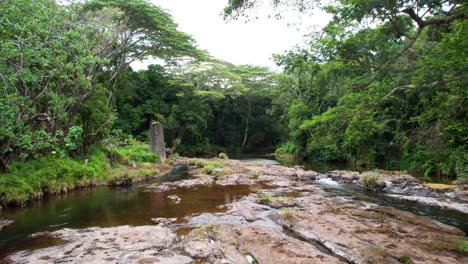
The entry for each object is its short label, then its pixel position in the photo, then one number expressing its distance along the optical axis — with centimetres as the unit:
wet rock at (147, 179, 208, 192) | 1271
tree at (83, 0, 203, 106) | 1864
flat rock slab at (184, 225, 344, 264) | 522
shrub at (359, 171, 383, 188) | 1290
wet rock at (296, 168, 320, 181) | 1577
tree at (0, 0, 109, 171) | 701
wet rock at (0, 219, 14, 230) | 760
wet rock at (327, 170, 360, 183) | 1497
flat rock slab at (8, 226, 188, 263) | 534
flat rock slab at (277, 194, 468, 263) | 538
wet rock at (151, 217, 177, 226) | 771
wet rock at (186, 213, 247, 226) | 768
